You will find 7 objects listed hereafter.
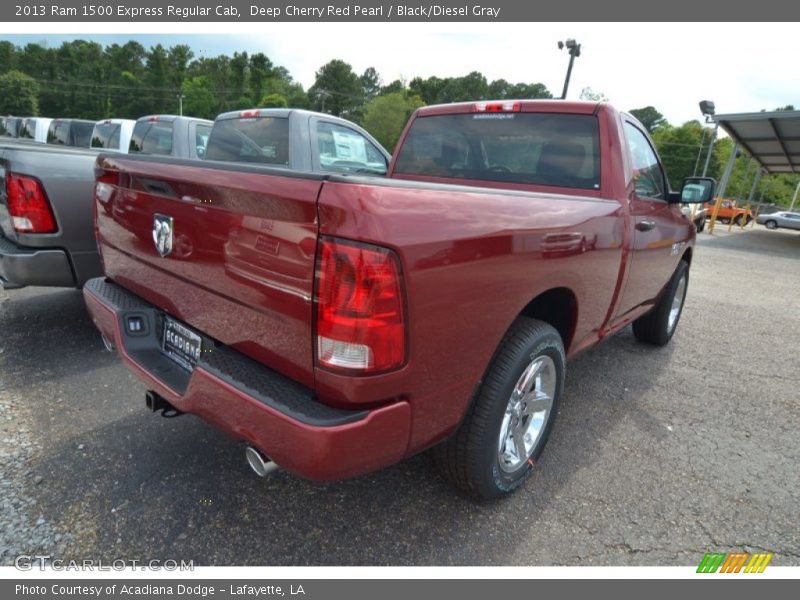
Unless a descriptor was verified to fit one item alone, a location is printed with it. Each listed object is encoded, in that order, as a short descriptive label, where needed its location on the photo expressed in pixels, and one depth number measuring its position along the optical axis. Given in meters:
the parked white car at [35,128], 15.45
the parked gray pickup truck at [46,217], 3.28
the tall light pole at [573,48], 20.98
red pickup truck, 1.40
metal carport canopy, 16.27
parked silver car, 28.98
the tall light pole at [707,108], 15.78
